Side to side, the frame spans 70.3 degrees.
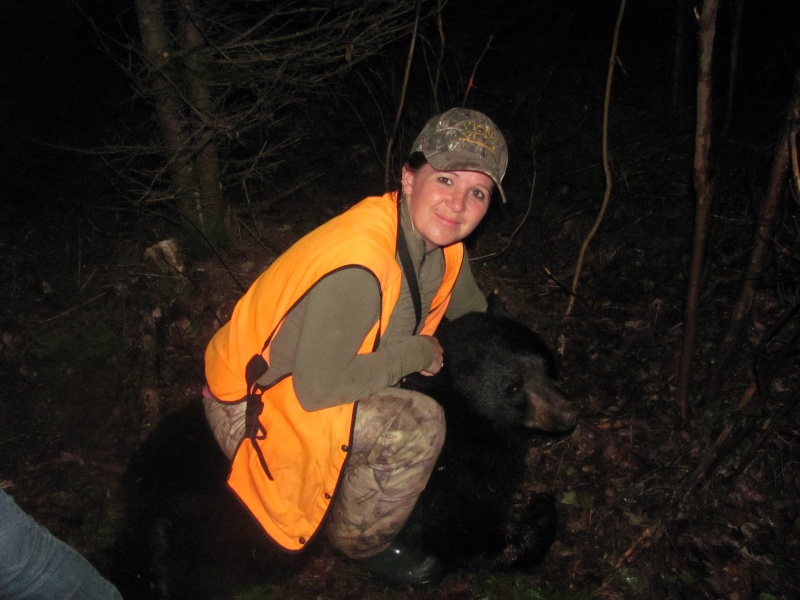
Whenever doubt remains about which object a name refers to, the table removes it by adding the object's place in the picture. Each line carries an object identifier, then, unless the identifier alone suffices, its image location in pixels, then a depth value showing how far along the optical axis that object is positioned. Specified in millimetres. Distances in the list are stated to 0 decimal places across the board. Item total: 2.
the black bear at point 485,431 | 3285
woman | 2365
